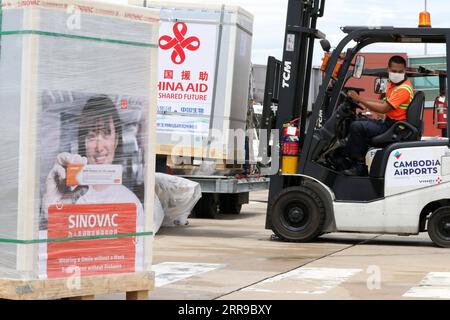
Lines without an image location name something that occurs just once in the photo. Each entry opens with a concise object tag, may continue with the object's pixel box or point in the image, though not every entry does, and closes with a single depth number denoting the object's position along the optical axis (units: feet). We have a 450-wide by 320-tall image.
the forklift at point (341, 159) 39.04
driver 39.14
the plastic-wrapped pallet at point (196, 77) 46.37
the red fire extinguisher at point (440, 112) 40.50
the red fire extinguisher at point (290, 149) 41.11
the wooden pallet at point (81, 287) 21.01
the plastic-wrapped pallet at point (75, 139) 20.94
